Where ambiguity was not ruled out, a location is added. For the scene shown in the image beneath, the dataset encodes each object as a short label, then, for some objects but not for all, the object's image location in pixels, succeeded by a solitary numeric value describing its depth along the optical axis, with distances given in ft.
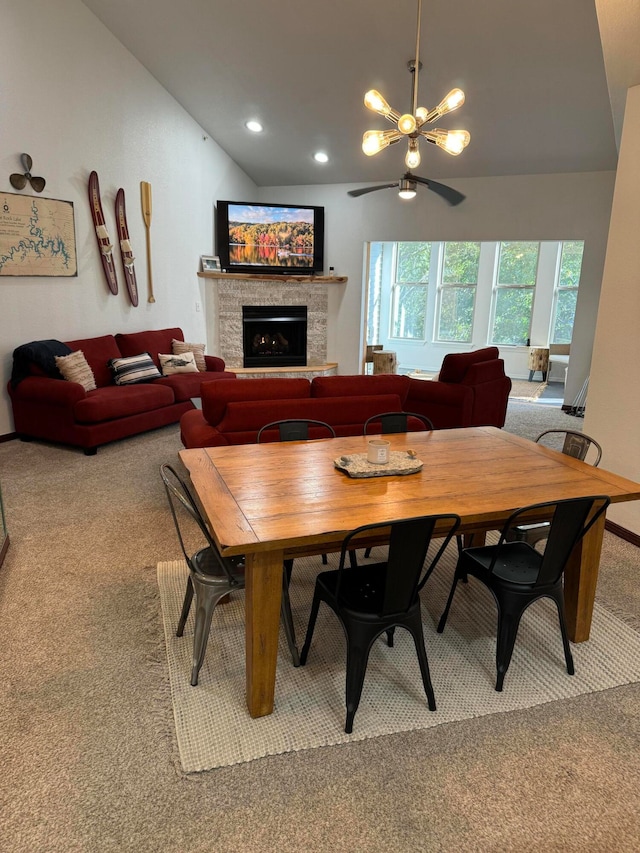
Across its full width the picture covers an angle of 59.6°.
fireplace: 27.50
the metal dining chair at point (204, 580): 7.09
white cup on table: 8.05
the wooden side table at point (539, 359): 31.24
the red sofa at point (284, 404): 11.94
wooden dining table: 6.25
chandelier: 10.63
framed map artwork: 16.15
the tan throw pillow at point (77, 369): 16.76
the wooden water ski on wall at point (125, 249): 20.04
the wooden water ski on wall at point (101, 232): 18.80
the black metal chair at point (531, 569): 6.65
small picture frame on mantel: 25.58
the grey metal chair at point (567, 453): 9.30
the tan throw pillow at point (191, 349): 22.15
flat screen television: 26.34
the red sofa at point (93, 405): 15.89
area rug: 6.47
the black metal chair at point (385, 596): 5.98
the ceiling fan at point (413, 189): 14.57
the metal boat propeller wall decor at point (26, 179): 16.02
